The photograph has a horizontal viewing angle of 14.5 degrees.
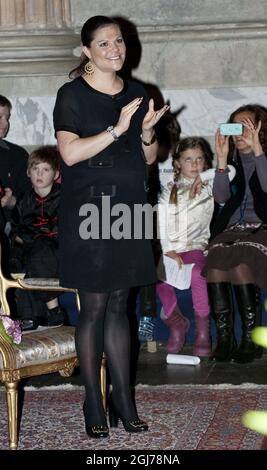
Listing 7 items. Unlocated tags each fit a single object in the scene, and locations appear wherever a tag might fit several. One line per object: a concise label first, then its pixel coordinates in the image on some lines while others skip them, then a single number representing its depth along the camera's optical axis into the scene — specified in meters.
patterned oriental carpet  4.75
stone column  8.05
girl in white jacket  6.98
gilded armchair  4.86
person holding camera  6.65
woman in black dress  4.65
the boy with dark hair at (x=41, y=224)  6.81
